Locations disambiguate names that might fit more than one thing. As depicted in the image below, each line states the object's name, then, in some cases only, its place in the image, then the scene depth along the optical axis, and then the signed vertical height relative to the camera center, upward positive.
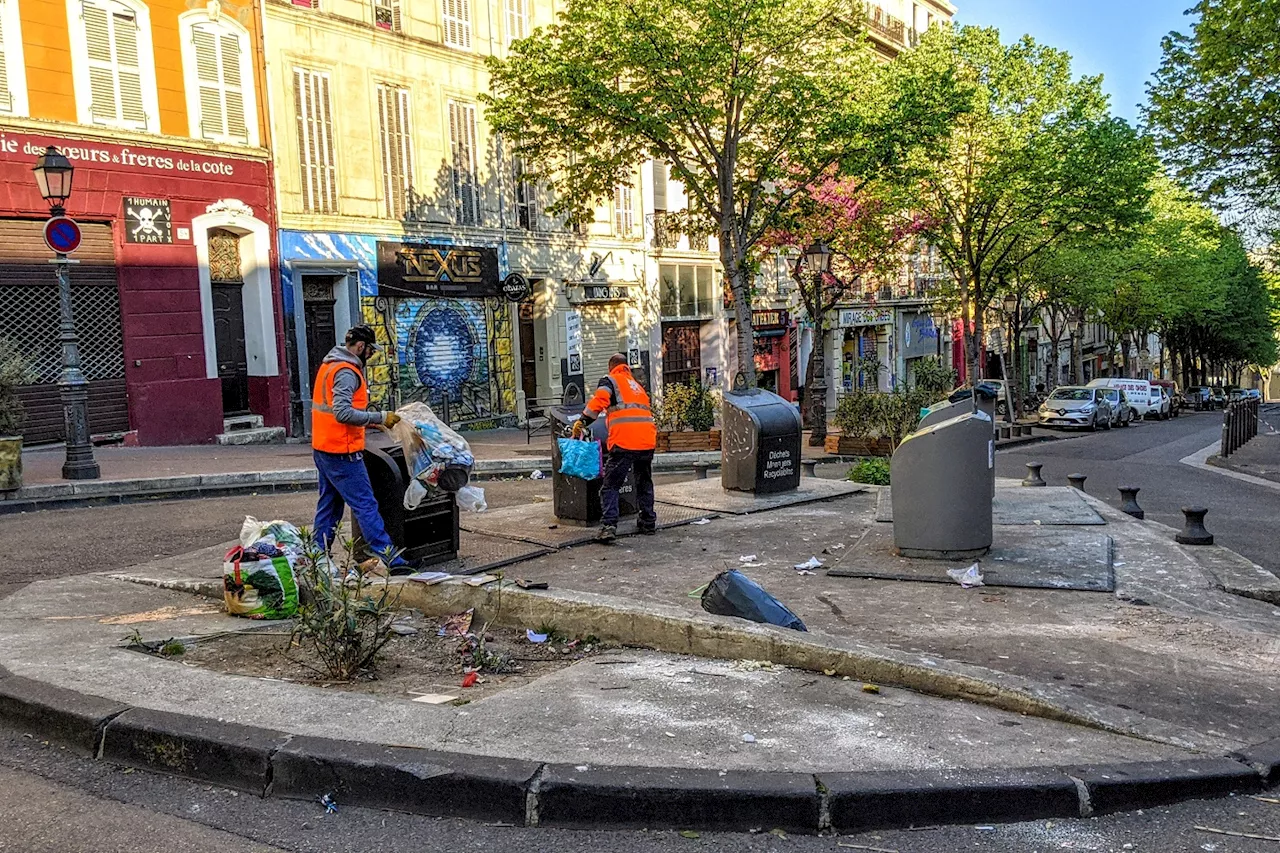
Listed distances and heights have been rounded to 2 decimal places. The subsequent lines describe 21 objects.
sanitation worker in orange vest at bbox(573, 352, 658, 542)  8.55 -0.60
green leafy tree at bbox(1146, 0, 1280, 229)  16.14 +3.63
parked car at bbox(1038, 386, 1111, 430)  32.25 -2.29
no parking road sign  12.26 +1.61
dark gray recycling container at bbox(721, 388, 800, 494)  11.07 -1.02
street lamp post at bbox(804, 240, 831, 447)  21.34 -1.20
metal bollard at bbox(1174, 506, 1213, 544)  8.43 -1.59
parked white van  38.94 -2.33
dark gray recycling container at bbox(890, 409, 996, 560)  7.38 -1.04
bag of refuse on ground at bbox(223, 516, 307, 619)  6.16 -1.24
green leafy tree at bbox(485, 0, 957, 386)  17.30 +4.23
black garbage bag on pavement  5.71 -1.38
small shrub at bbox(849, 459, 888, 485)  12.83 -1.57
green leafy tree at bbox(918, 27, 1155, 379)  25.75 +4.19
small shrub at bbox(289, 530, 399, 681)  4.88 -1.19
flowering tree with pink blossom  23.94 +2.62
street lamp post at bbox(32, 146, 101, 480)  12.34 +0.07
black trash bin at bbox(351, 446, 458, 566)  6.90 -1.00
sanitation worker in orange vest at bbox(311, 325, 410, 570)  6.68 -0.45
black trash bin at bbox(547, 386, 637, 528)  9.10 -1.12
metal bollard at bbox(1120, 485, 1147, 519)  10.37 -1.66
